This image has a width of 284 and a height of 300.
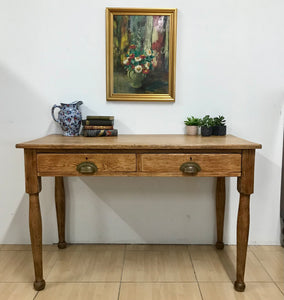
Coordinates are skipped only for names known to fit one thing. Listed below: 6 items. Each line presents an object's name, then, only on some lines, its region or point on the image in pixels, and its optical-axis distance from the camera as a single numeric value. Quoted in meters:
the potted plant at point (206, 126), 2.28
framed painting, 2.37
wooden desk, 1.88
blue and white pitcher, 2.25
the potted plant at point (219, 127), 2.30
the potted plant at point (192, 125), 2.37
